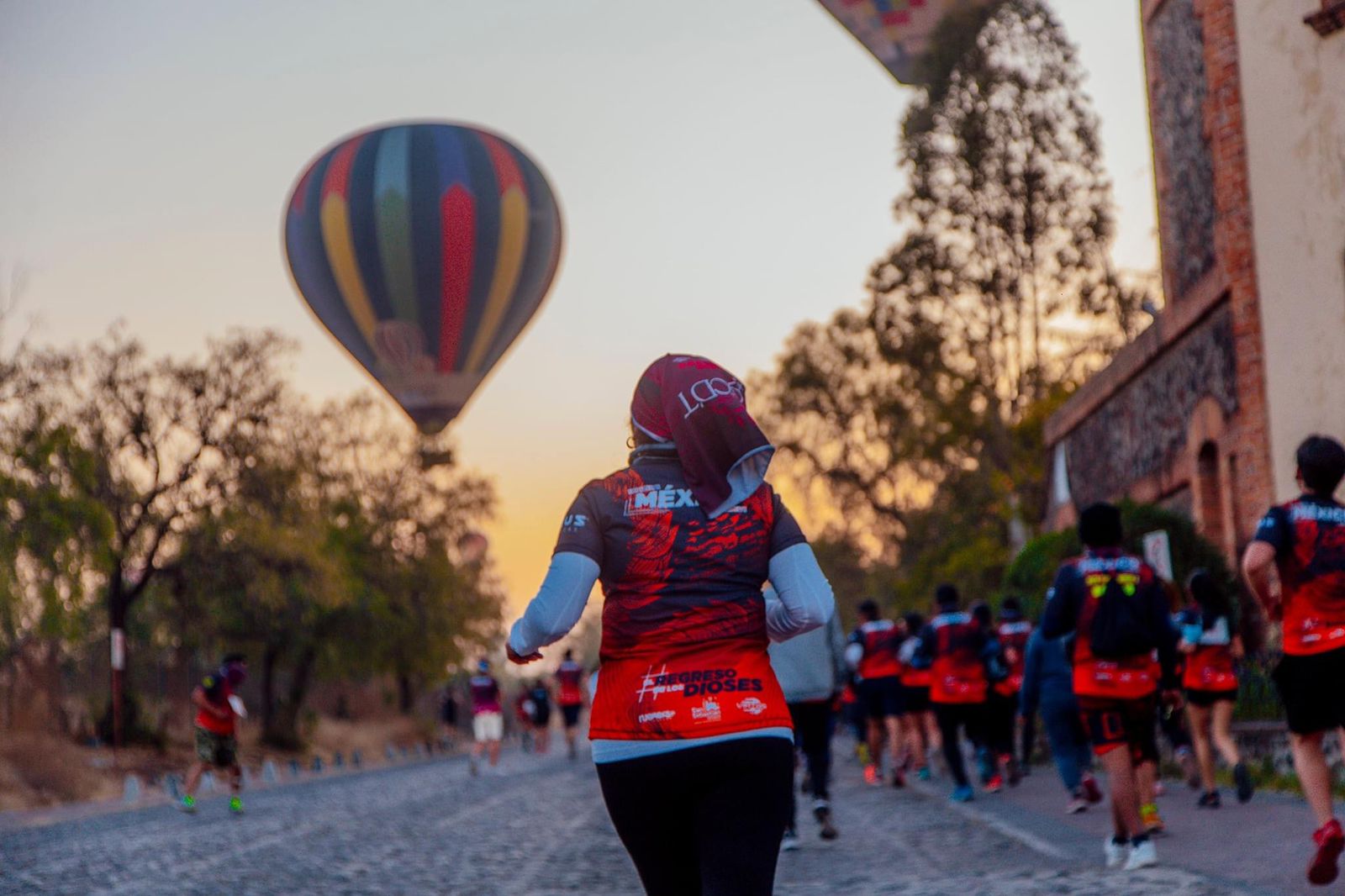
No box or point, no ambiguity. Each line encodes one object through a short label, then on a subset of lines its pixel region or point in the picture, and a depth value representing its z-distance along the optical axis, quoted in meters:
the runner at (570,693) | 34.34
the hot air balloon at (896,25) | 39.41
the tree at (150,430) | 34.97
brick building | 18.55
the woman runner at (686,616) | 4.22
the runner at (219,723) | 20.89
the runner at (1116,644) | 9.47
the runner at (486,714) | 30.88
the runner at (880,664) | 19.16
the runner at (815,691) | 12.60
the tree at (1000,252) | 39.84
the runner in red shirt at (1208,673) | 13.80
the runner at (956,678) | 16.50
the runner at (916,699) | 19.03
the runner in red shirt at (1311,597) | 7.95
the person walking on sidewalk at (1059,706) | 13.34
